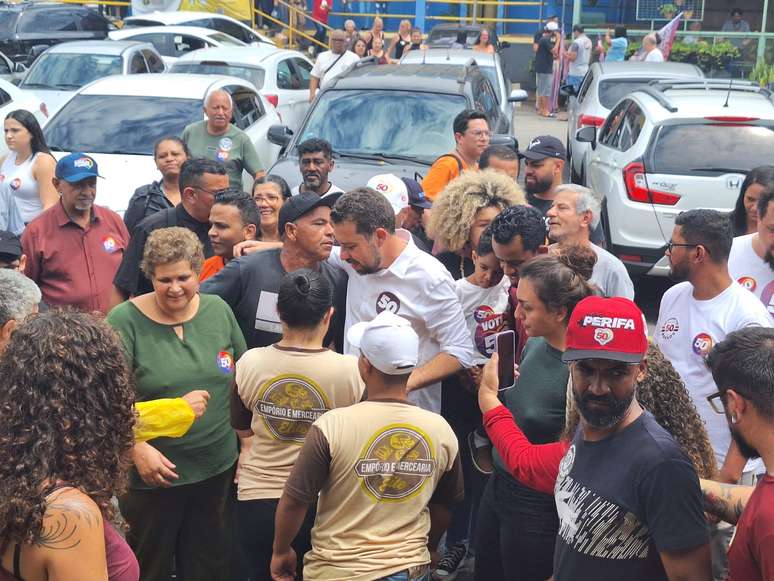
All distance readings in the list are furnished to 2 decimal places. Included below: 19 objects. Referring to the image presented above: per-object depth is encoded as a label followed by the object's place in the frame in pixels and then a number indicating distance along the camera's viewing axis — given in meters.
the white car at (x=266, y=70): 15.30
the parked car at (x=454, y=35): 21.39
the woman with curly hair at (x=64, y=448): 2.47
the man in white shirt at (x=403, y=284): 4.49
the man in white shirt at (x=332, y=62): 15.99
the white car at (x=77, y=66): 15.45
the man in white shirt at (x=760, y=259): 5.02
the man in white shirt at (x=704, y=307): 4.41
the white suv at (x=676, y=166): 8.88
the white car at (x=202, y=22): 22.91
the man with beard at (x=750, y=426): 2.57
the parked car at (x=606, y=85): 14.28
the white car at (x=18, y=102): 13.12
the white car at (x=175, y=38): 20.36
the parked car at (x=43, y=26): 21.84
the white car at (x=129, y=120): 9.94
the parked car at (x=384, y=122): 9.20
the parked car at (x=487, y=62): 13.30
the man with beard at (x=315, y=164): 6.86
